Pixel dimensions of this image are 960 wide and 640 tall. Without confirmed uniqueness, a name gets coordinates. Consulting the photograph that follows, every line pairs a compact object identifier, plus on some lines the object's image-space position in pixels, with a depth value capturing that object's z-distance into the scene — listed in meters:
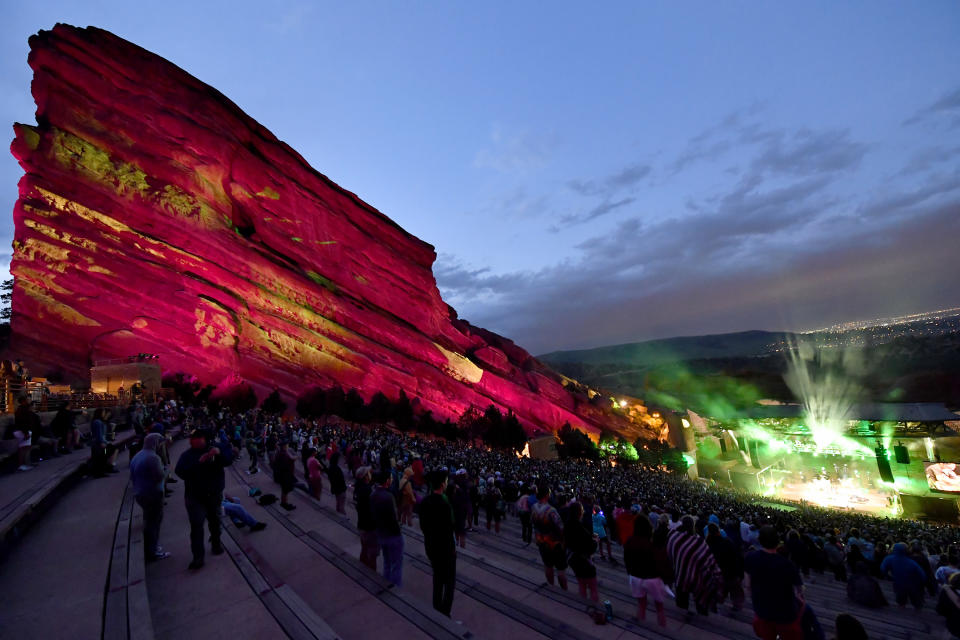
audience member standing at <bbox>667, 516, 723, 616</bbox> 5.06
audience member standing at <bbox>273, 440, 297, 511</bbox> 8.19
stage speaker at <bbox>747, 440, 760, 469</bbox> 36.57
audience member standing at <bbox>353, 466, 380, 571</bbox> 5.06
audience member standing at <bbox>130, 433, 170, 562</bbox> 4.77
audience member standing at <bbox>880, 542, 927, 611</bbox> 6.75
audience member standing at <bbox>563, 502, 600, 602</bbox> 5.25
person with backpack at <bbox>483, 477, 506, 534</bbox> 10.07
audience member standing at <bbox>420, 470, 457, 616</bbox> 4.23
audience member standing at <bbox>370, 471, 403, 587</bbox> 4.66
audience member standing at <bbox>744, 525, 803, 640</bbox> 3.83
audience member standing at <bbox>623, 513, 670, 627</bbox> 4.84
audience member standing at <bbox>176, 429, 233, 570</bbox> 4.72
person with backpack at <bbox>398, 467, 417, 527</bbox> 7.65
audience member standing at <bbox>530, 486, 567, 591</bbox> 5.59
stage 28.30
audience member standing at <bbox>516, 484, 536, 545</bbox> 8.52
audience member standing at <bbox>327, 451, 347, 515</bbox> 8.55
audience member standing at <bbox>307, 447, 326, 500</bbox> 9.37
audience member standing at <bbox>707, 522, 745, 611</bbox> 5.88
